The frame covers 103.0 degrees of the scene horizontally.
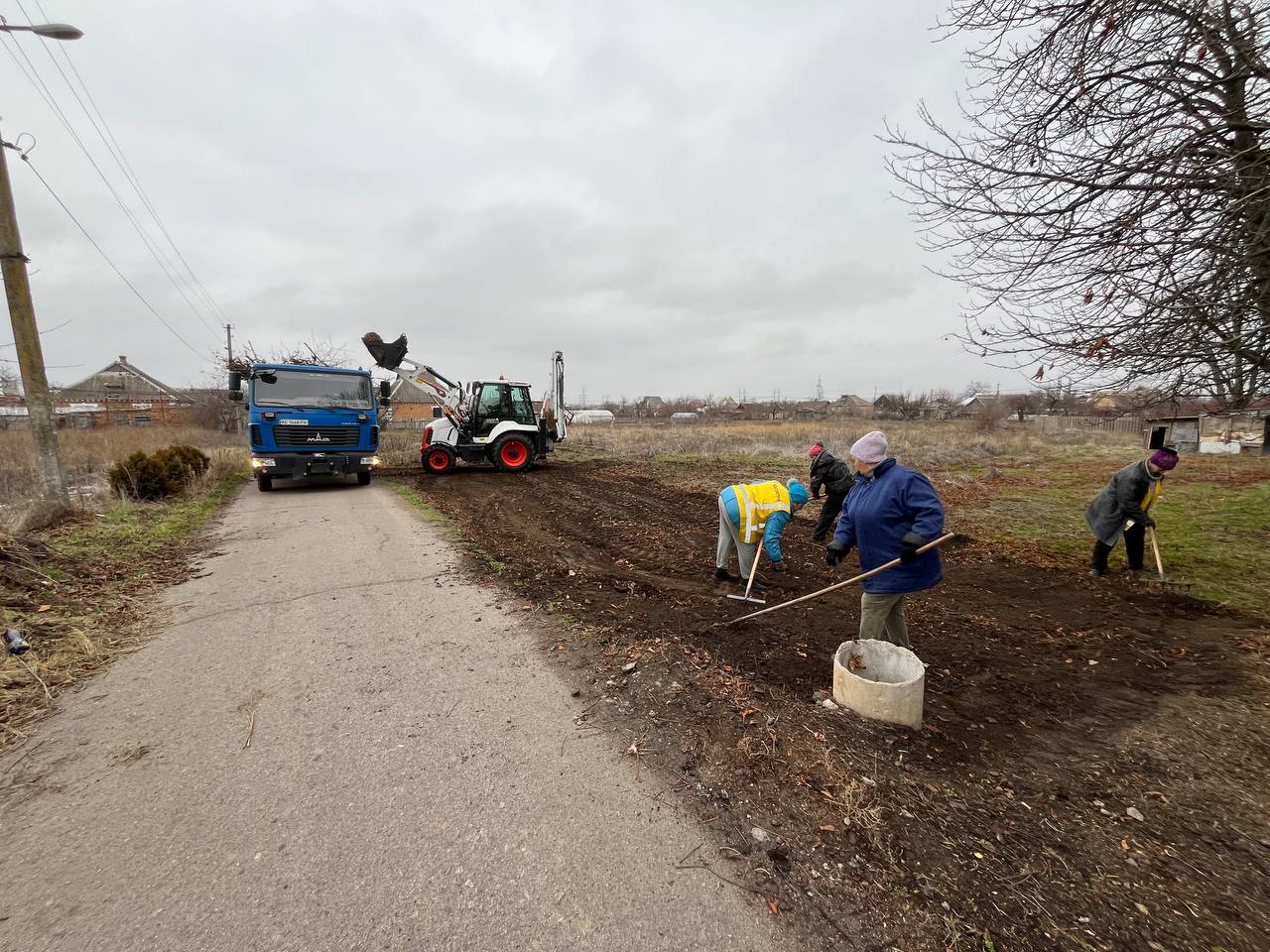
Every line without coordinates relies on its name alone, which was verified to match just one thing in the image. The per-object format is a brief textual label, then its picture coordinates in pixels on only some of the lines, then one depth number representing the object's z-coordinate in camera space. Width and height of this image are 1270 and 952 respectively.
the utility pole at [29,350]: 7.22
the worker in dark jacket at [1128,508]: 5.69
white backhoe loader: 14.43
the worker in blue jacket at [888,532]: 3.25
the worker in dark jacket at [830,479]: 7.36
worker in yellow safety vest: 5.00
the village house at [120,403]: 35.81
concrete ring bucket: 2.92
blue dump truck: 10.45
